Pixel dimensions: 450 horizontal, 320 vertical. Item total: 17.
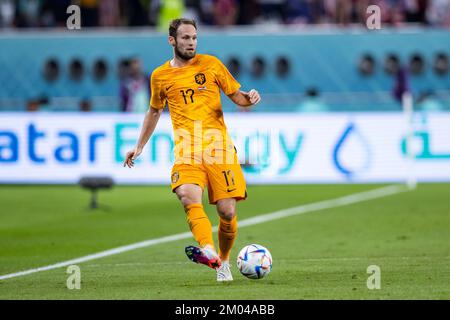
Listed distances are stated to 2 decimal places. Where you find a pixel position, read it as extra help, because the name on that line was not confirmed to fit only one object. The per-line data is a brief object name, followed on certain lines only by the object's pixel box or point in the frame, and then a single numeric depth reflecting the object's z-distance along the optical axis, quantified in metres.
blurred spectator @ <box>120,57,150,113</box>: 29.38
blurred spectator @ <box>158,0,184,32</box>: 31.78
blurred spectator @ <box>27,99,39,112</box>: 28.64
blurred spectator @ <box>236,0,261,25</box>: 33.47
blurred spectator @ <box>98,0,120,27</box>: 33.41
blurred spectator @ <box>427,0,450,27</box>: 33.62
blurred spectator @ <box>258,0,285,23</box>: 33.75
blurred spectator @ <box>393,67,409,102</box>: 32.42
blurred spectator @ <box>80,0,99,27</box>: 33.69
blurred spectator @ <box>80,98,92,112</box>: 27.31
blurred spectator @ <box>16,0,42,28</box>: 34.09
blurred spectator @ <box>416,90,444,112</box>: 30.26
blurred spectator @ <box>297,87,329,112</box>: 29.39
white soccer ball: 11.34
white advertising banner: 23.66
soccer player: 11.42
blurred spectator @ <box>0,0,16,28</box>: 34.06
